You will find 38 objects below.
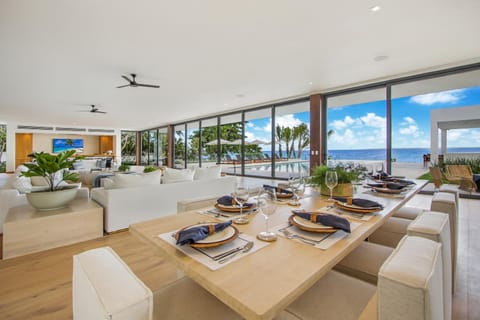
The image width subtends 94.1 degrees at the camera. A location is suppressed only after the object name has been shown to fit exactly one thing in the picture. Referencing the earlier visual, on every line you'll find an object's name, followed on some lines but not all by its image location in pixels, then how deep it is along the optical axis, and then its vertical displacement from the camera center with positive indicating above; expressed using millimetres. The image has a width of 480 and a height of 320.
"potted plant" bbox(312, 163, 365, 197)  1729 -148
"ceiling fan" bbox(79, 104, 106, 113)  6845 +1653
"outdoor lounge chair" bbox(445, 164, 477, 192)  4852 -366
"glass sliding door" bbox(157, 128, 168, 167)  11473 +736
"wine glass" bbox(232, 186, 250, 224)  1225 -228
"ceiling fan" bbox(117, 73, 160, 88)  4254 +1548
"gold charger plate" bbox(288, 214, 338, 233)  995 -306
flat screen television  12320 +922
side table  2371 -771
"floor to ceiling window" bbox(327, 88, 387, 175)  5015 +986
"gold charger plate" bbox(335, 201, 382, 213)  1282 -282
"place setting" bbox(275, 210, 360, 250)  952 -324
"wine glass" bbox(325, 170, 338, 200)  1567 -133
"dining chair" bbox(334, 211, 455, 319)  815 -518
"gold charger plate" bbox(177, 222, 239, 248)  858 -319
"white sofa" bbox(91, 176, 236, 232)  2957 -571
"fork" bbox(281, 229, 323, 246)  935 -339
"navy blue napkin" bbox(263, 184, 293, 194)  1714 -234
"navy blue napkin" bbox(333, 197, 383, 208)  1335 -265
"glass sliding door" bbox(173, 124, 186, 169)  10312 +646
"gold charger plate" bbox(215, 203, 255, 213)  1345 -291
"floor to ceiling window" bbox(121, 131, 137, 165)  14523 +946
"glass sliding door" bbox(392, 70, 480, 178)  4832 +1176
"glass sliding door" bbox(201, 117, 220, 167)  8749 +728
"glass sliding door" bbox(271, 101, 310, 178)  6523 +686
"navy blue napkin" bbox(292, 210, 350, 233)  994 -282
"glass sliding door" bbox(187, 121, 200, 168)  9547 +716
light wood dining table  601 -362
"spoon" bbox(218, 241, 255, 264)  796 -347
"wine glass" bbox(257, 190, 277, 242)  976 -224
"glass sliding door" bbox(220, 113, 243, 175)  7926 +585
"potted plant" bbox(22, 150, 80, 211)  2648 -193
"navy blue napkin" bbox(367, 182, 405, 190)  1877 -218
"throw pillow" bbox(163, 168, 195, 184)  3750 -262
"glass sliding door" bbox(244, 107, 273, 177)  7191 +585
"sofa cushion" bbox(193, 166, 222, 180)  4137 -241
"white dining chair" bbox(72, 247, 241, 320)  531 -347
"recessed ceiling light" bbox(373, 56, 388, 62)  3587 +1658
